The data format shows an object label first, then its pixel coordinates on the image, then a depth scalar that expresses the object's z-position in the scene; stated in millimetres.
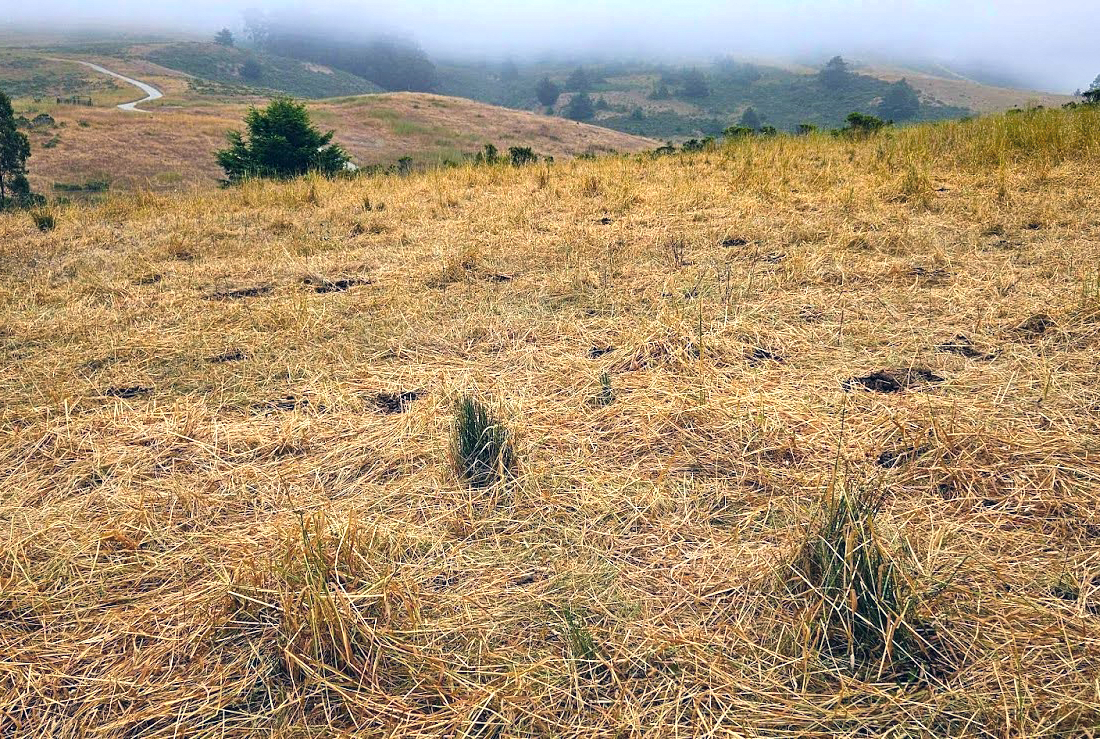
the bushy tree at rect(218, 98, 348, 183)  20969
